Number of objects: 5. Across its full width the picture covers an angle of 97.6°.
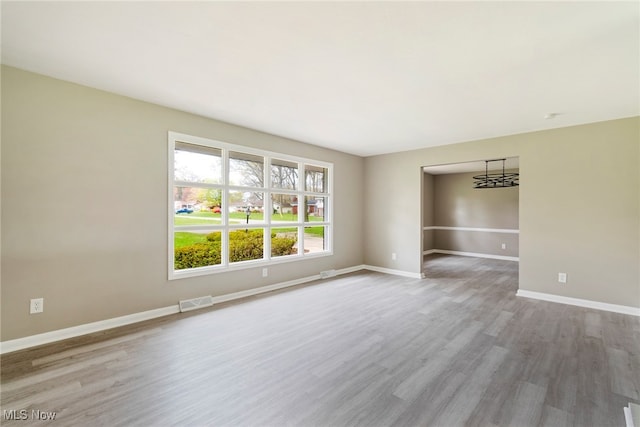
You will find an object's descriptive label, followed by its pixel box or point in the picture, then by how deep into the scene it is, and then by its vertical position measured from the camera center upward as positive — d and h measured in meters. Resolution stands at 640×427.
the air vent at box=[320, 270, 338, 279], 5.53 -1.18
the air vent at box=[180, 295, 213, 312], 3.68 -1.19
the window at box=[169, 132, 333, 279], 3.82 +0.13
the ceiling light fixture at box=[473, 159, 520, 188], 6.41 +0.91
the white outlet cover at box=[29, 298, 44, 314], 2.71 -0.89
